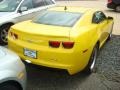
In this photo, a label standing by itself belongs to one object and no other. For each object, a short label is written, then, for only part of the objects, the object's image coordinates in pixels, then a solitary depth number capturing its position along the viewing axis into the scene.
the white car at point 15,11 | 3.92
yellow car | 2.41
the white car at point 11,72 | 1.70
